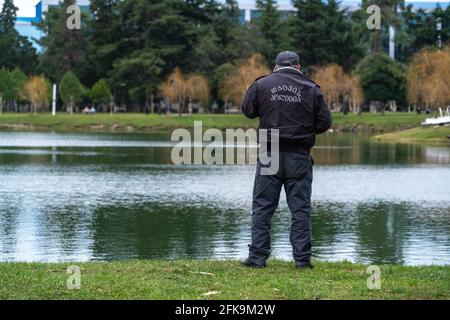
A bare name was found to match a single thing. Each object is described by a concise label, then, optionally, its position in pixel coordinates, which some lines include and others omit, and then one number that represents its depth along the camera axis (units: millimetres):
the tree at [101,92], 95375
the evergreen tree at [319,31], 92875
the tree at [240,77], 83688
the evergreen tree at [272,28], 93250
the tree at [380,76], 87750
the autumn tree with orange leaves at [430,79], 69688
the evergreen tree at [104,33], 96000
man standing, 9234
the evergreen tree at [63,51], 105438
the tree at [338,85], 84938
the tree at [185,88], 88000
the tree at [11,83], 97688
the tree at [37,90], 94312
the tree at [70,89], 95625
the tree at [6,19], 112838
